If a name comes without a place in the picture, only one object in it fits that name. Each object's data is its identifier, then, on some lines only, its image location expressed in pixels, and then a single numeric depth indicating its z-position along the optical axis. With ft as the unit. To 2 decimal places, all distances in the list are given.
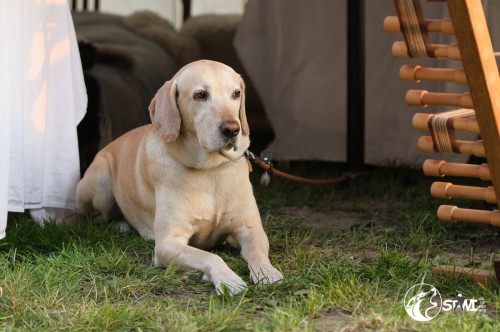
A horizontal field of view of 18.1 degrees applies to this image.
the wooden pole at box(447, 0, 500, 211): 16.63
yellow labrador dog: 19.98
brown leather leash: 23.57
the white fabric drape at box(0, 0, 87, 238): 23.85
